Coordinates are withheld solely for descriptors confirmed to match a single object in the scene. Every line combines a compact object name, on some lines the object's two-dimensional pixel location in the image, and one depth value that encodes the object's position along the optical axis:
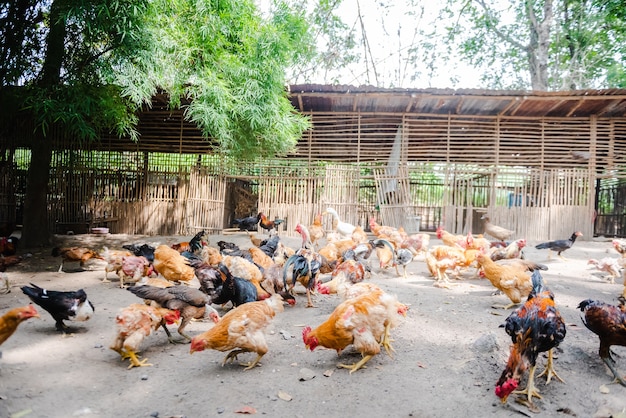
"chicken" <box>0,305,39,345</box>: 3.66
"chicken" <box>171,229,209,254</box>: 9.59
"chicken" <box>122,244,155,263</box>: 8.49
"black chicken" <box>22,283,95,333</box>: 4.97
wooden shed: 13.58
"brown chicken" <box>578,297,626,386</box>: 3.88
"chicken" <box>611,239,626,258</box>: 9.03
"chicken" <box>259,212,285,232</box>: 12.52
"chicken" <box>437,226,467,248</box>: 9.55
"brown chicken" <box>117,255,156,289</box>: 7.23
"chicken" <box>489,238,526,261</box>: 8.21
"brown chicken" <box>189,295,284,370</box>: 4.09
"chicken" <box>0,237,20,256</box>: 9.08
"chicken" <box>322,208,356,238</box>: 11.42
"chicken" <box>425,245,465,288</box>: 7.73
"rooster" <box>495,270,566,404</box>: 3.44
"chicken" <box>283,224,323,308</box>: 6.31
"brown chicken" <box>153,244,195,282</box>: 6.97
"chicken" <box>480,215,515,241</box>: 11.81
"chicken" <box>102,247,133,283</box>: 7.46
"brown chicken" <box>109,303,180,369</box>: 4.25
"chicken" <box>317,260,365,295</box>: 6.14
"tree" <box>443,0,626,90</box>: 20.03
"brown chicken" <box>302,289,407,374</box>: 4.04
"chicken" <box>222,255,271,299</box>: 6.49
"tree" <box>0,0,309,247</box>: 7.61
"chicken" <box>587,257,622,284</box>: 7.87
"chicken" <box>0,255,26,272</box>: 7.36
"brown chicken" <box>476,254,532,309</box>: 5.85
